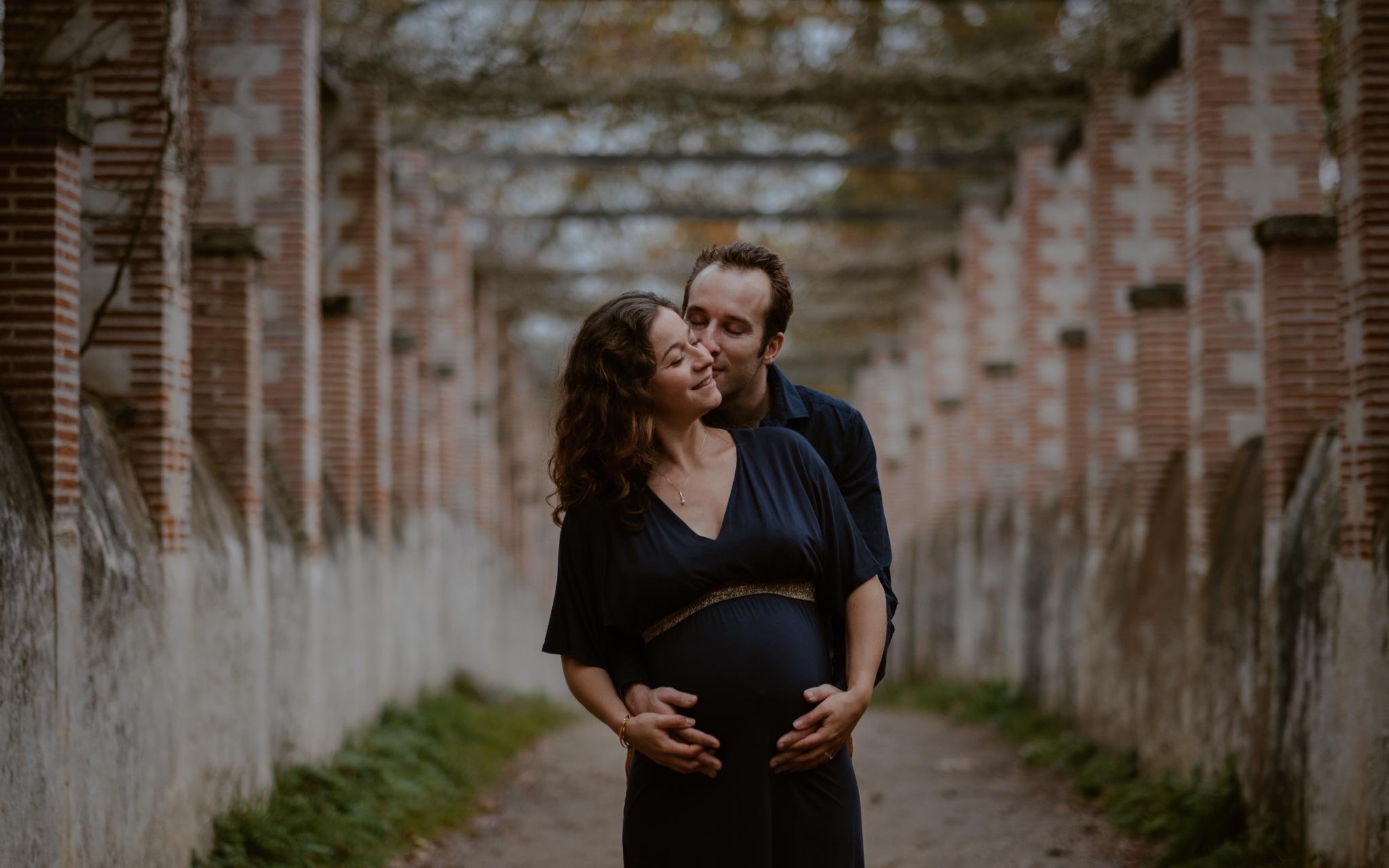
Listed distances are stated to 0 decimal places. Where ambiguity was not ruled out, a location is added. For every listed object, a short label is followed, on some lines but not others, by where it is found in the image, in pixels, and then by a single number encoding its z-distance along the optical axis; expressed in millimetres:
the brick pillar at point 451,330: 19750
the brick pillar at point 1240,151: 10922
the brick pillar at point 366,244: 14320
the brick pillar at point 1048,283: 17609
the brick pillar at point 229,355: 9539
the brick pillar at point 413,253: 17359
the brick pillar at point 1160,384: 12312
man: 4227
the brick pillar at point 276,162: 11359
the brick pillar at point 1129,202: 14250
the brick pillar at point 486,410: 22859
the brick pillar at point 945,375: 23391
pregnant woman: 3748
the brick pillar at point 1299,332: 8844
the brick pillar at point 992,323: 19844
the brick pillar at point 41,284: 6098
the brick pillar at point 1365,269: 7129
